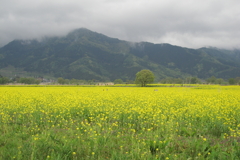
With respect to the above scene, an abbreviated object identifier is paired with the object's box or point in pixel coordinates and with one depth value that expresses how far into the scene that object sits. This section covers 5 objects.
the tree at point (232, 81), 105.21
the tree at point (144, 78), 78.56
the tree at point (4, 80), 96.53
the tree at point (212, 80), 135.48
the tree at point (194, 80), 124.04
